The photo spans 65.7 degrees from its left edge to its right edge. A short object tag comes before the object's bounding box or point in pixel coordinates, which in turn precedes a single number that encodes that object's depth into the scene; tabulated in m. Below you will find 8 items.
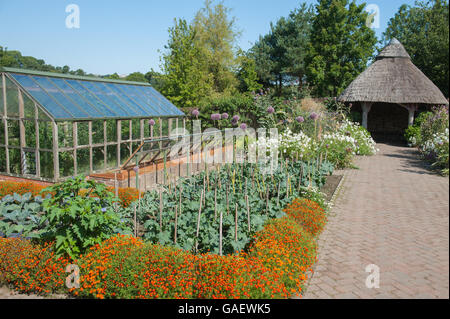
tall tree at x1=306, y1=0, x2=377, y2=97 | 23.14
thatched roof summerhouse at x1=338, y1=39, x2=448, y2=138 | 15.34
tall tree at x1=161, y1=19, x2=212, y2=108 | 18.97
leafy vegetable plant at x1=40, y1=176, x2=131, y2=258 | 3.87
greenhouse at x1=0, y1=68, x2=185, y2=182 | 8.75
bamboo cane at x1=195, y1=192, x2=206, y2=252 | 4.46
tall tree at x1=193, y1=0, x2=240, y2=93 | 27.68
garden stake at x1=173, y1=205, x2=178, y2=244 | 4.40
